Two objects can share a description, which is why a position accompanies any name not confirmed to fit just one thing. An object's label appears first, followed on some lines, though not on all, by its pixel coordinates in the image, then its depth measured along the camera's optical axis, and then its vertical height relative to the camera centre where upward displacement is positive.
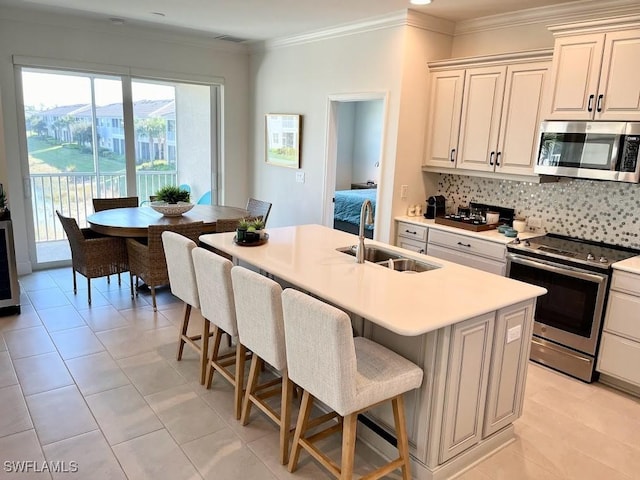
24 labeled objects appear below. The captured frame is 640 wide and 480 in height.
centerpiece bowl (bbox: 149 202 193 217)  4.70 -0.70
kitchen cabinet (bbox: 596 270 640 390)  3.15 -1.18
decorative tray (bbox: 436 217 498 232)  4.23 -0.69
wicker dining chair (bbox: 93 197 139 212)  5.20 -0.76
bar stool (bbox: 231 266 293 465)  2.33 -0.94
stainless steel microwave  3.21 +0.01
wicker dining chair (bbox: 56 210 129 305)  4.35 -1.10
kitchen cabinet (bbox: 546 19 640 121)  3.20 +0.55
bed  6.64 -0.94
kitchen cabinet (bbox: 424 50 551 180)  3.88 +0.29
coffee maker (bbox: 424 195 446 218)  4.72 -0.60
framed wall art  5.78 +0.00
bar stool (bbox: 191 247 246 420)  2.71 -0.93
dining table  4.30 -0.80
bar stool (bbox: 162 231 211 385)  3.06 -0.91
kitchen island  2.19 -0.94
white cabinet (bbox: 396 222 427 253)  4.54 -0.87
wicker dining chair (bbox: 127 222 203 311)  4.14 -1.05
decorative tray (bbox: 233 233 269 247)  3.21 -0.69
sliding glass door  5.50 -0.08
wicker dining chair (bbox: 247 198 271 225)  5.22 -0.77
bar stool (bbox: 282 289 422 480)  1.96 -1.02
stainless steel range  3.30 -1.00
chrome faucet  2.87 -0.62
